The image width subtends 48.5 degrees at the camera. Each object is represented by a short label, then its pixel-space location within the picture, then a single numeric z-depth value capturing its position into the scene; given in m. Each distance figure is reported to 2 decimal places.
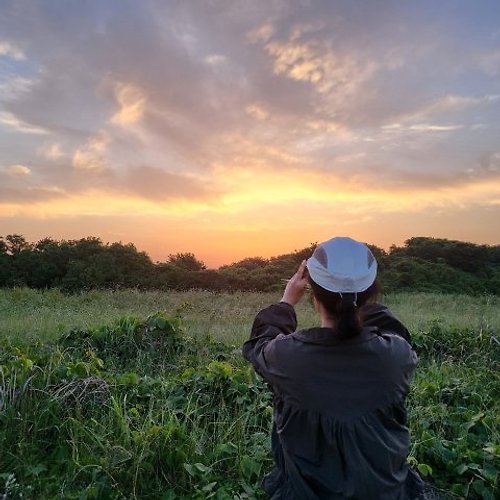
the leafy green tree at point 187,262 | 23.02
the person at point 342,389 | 1.97
